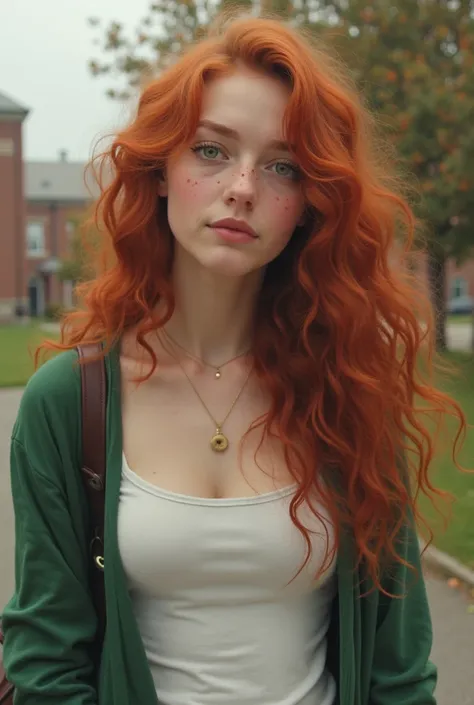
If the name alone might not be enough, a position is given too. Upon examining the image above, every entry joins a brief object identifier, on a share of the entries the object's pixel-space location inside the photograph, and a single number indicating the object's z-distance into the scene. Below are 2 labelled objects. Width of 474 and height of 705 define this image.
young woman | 1.65
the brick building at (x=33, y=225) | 45.66
